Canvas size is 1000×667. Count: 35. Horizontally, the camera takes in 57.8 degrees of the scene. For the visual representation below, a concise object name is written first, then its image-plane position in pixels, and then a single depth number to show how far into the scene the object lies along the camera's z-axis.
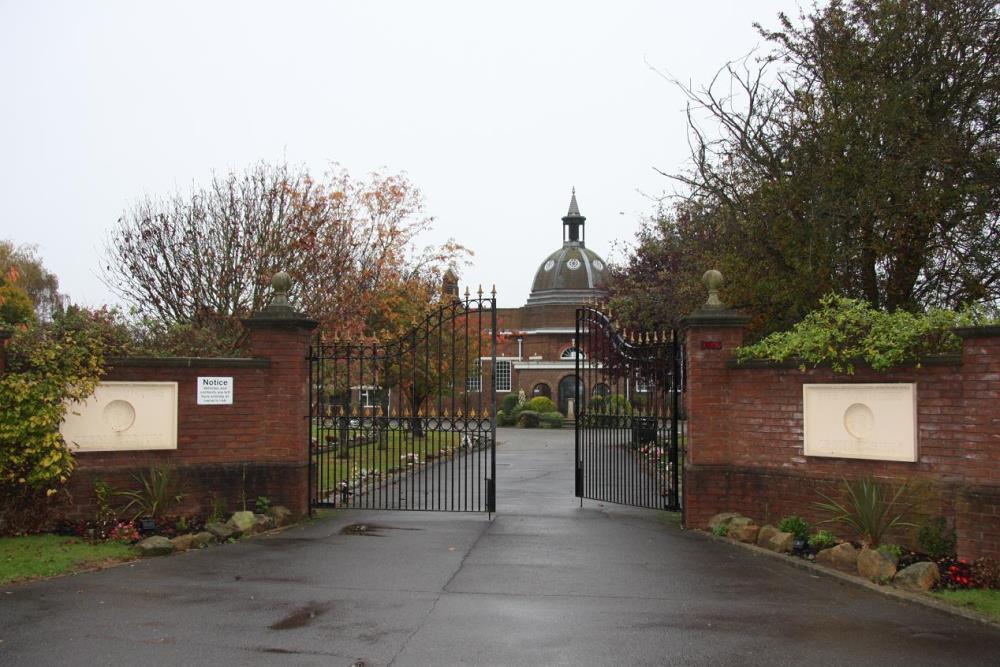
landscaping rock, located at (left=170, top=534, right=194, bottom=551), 9.41
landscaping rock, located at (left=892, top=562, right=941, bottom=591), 7.66
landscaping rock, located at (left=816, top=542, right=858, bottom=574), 8.53
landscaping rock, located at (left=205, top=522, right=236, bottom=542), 9.95
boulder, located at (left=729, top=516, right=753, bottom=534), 10.29
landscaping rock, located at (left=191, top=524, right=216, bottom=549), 9.63
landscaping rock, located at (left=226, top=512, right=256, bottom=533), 10.34
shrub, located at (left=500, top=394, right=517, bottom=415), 52.52
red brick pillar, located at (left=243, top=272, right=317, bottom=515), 11.36
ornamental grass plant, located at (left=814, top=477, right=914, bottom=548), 8.84
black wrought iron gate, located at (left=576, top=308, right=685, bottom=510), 11.74
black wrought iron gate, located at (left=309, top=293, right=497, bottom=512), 11.92
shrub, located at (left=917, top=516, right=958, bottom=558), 8.41
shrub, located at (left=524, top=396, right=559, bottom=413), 51.97
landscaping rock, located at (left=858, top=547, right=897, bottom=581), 8.00
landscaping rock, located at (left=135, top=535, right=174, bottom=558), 9.06
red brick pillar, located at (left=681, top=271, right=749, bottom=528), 10.81
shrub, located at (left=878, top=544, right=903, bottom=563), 8.38
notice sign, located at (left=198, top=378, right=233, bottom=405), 10.95
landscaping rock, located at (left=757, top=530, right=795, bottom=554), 9.41
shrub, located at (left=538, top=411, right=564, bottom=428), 48.83
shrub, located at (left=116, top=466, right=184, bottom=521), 10.30
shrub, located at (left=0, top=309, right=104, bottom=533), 9.49
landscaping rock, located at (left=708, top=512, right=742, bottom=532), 10.54
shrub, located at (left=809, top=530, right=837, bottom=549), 9.19
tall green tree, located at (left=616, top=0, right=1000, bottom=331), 11.83
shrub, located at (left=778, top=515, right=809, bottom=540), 9.66
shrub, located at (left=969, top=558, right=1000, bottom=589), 7.59
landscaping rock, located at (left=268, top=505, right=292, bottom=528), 11.09
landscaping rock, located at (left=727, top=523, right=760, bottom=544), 10.07
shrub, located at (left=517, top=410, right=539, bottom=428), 49.81
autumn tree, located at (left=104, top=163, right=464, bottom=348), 17.48
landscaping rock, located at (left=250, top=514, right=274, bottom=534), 10.65
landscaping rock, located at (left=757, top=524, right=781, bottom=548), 9.77
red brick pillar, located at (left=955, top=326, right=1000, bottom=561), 7.88
